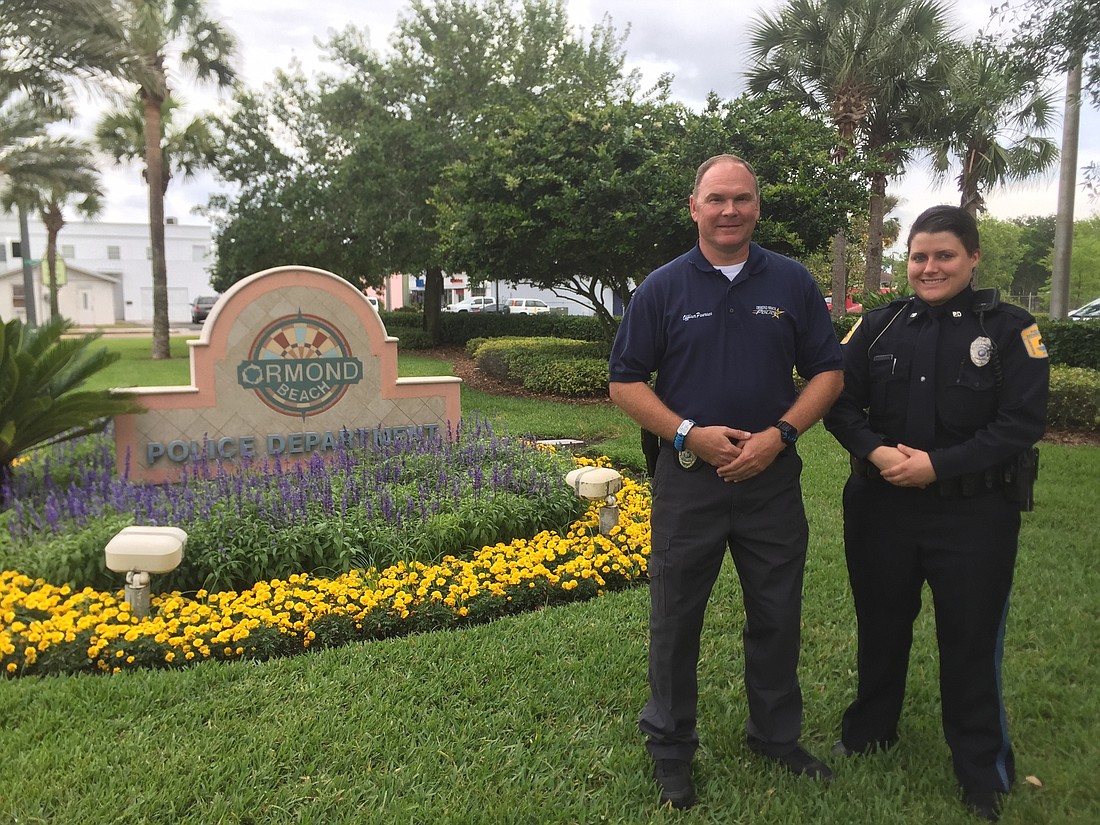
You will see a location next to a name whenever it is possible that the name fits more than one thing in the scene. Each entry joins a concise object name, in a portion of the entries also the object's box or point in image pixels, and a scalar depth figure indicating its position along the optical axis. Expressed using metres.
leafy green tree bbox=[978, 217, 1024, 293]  46.78
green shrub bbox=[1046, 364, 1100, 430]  9.37
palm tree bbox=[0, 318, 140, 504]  5.13
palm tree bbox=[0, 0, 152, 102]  13.22
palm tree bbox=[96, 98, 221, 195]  21.55
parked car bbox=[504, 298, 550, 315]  40.66
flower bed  3.47
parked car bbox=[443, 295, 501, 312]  43.62
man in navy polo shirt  2.40
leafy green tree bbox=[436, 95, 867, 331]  11.02
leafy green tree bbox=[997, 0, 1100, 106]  6.49
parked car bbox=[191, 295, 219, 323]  42.38
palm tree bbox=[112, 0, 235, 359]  18.14
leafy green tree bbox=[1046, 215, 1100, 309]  40.75
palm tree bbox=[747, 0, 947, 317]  15.12
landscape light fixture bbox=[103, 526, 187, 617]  3.61
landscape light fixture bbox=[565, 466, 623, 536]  4.91
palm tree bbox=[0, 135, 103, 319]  19.52
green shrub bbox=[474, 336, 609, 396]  12.10
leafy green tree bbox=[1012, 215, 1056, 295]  59.56
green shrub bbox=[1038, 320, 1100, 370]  11.65
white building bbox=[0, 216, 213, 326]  62.09
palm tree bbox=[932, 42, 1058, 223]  14.37
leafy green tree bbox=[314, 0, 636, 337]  17.84
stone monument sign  6.23
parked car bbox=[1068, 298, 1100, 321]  22.38
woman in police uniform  2.31
